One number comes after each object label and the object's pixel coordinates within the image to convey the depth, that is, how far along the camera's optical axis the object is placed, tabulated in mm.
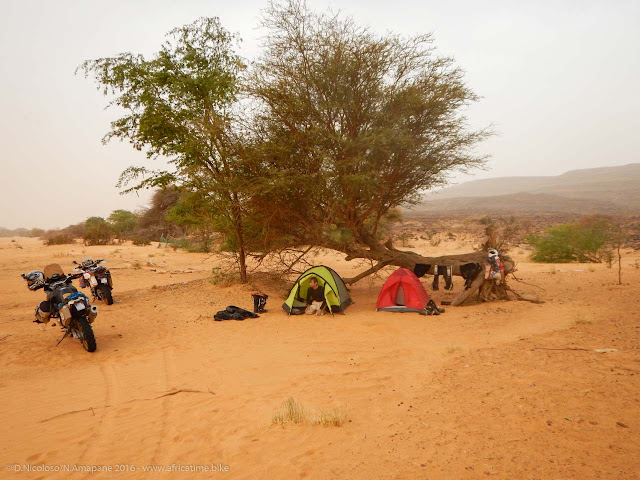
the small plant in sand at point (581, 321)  7580
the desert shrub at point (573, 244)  17641
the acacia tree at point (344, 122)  10625
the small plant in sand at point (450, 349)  6785
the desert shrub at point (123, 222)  34969
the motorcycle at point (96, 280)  10691
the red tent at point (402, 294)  10266
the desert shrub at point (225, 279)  14097
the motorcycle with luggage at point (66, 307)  7324
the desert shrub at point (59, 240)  28484
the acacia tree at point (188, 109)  11586
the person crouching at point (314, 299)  10398
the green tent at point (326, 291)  10500
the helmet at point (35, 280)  8125
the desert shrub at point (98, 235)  28891
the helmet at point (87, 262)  10884
